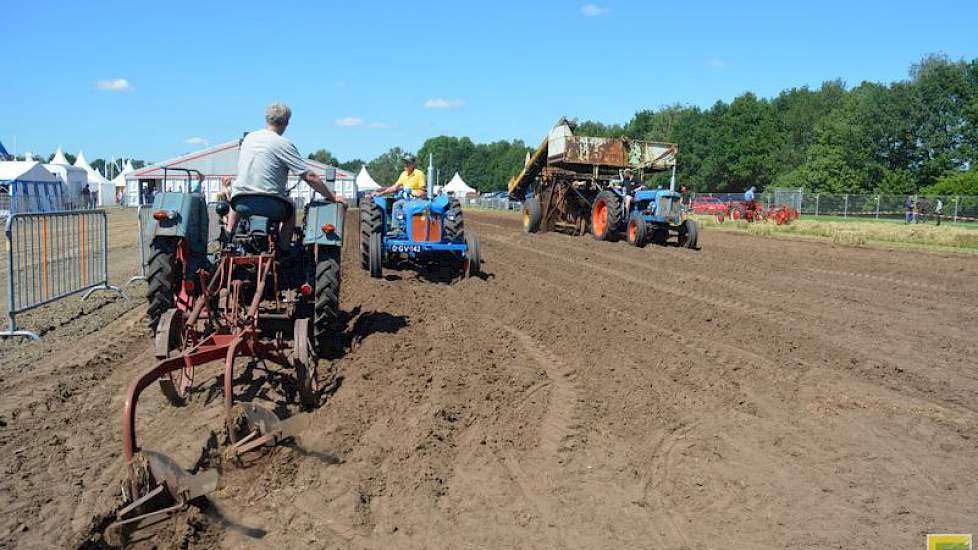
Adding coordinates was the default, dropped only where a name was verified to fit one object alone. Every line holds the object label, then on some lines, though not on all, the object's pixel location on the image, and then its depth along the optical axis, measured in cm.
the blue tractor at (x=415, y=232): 1045
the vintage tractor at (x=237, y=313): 331
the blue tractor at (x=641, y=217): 1708
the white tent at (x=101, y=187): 5303
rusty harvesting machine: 1730
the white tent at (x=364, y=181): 6550
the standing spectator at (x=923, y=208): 3353
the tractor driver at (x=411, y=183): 1113
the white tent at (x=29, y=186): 2720
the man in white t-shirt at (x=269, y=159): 518
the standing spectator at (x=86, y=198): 3820
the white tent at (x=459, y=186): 7325
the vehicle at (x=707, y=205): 3808
